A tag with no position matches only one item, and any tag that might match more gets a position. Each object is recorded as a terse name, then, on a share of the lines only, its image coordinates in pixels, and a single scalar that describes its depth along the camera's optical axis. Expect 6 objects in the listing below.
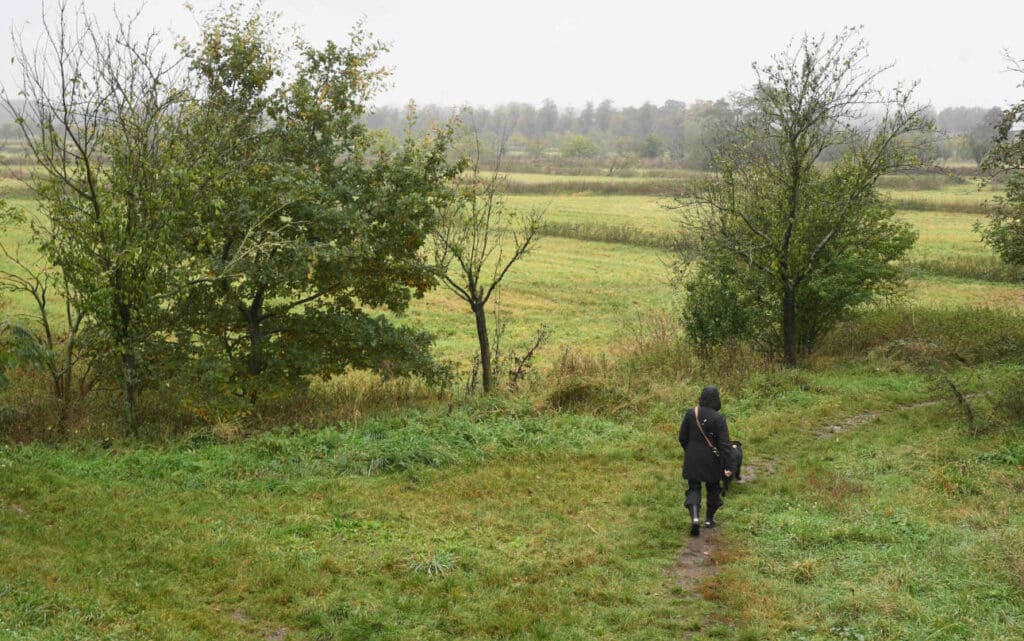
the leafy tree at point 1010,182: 16.44
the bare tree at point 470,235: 17.02
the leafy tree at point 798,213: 18.73
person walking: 10.41
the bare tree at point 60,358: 11.90
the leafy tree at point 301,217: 15.45
